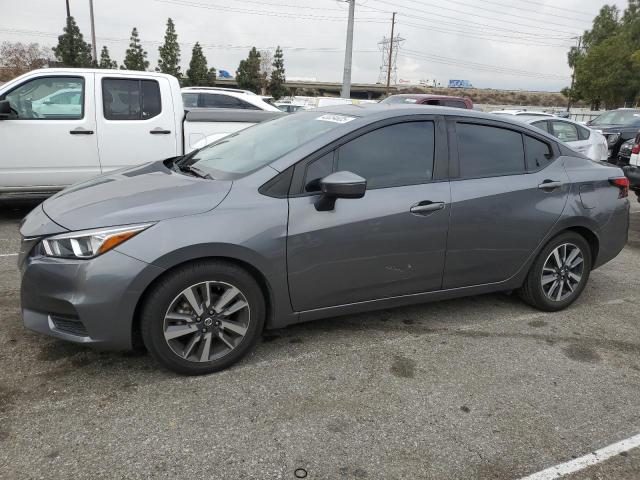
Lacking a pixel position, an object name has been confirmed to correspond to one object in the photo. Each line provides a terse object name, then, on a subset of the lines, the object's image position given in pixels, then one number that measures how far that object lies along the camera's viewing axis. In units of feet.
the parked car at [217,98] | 34.86
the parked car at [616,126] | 45.93
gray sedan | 9.48
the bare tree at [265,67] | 245.67
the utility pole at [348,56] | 75.41
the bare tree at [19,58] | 147.13
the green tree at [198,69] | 213.46
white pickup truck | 21.57
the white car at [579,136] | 35.06
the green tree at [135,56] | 192.54
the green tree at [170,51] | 199.41
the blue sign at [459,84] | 451.12
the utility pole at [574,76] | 193.03
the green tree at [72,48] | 144.16
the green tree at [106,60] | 209.61
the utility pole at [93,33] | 115.85
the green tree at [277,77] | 238.07
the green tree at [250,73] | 222.48
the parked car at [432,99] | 42.19
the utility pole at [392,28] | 218.44
